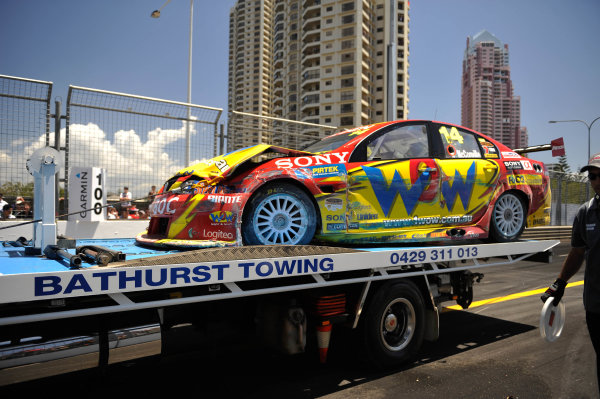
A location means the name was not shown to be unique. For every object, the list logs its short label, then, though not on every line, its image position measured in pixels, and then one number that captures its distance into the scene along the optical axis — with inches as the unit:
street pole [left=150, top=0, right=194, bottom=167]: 298.2
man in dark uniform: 104.9
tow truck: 89.1
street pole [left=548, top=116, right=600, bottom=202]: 1078.7
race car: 139.3
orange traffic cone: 138.6
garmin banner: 243.9
